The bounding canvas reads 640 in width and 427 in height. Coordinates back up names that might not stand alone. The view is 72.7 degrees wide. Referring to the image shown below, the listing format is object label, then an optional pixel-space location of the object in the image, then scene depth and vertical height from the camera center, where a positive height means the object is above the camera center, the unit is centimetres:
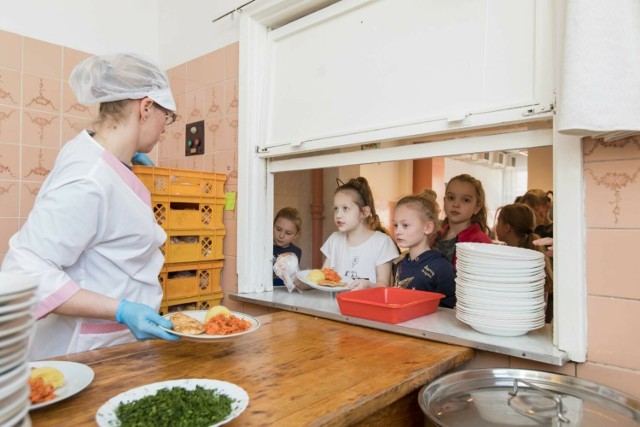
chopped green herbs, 79 -38
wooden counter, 90 -41
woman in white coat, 121 -6
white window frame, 121 +17
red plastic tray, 147 -33
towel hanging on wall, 102 +35
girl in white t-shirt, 224 -16
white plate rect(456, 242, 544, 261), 129 -12
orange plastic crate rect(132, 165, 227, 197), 194 +14
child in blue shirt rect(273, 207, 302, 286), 272 -11
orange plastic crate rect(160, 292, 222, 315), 204 -45
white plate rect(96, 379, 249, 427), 81 -38
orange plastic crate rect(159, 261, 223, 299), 204 -33
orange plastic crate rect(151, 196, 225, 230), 200 +0
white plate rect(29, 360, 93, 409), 90 -39
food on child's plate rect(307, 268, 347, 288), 185 -28
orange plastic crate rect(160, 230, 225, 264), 203 -17
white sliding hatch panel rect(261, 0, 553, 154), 133 +53
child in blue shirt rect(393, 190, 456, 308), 196 -20
